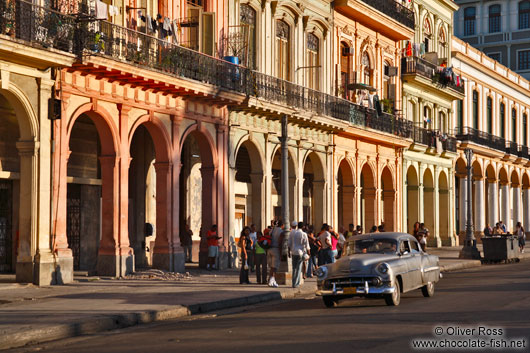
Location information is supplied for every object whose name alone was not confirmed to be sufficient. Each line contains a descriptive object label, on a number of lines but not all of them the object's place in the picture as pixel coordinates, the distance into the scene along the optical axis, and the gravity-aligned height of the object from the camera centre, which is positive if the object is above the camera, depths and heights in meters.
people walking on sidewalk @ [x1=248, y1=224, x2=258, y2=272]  23.30 -0.67
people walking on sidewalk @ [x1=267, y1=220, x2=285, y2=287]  22.00 -0.67
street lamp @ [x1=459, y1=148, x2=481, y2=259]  35.78 -0.88
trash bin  35.66 -1.02
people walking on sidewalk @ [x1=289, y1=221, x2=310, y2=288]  21.28 -0.58
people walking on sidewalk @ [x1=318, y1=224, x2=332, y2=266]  24.41 -0.60
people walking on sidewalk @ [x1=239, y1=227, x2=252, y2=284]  21.91 -0.66
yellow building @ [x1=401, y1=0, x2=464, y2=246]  44.06 +5.20
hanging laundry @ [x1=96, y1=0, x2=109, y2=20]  22.05 +5.05
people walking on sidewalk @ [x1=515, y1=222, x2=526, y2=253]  43.09 -0.69
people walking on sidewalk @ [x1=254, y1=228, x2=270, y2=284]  22.23 -0.80
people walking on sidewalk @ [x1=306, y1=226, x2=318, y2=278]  24.55 -0.71
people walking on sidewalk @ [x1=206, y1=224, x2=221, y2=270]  27.14 -0.65
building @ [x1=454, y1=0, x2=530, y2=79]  69.50 +14.44
